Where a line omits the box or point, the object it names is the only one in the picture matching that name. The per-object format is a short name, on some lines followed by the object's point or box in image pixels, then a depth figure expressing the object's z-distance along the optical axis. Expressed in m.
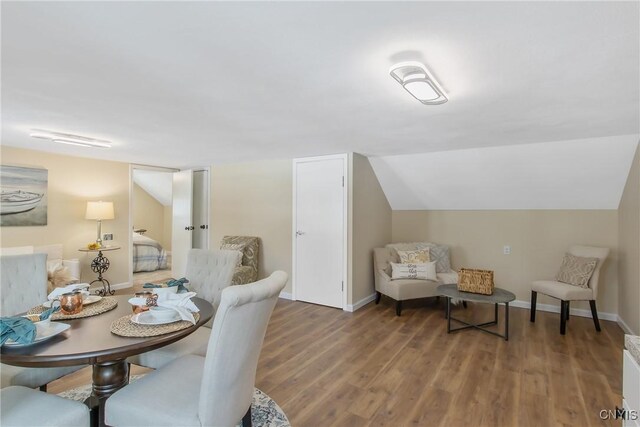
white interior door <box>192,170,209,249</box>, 5.75
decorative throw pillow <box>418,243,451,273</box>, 4.64
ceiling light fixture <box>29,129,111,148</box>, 3.27
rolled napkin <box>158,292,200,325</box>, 1.73
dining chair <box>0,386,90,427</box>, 1.31
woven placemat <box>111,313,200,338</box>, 1.55
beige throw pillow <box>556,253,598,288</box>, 3.53
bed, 6.29
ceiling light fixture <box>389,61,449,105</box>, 1.72
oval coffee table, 3.26
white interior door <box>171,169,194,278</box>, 5.62
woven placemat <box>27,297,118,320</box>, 1.78
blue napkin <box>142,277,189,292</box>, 2.15
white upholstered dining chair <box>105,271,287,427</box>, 1.32
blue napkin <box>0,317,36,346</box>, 1.38
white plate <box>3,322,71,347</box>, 1.38
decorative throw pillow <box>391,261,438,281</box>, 4.25
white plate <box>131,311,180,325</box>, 1.68
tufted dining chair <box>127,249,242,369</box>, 2.52
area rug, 1.97
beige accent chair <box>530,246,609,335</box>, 3.42
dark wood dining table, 1.33
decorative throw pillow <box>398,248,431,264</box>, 4.43
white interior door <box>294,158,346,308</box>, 4.23
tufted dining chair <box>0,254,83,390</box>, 2.06
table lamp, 4.58
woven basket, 3.42
